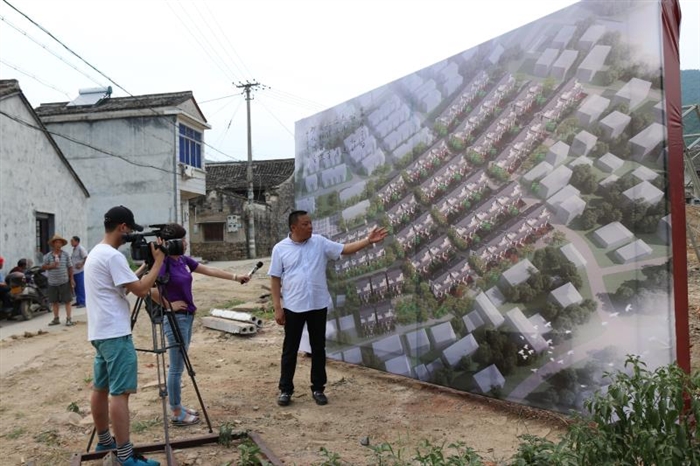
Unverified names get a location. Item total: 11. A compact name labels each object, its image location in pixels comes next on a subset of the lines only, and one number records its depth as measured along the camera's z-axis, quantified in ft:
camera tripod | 11.49
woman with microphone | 13.35
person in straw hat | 31.01
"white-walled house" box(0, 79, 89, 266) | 42.47
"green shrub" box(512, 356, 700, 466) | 6.83
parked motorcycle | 33.47
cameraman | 10.64
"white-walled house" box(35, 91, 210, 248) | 76.07
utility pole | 92.02
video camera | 11.21
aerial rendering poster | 10.66
